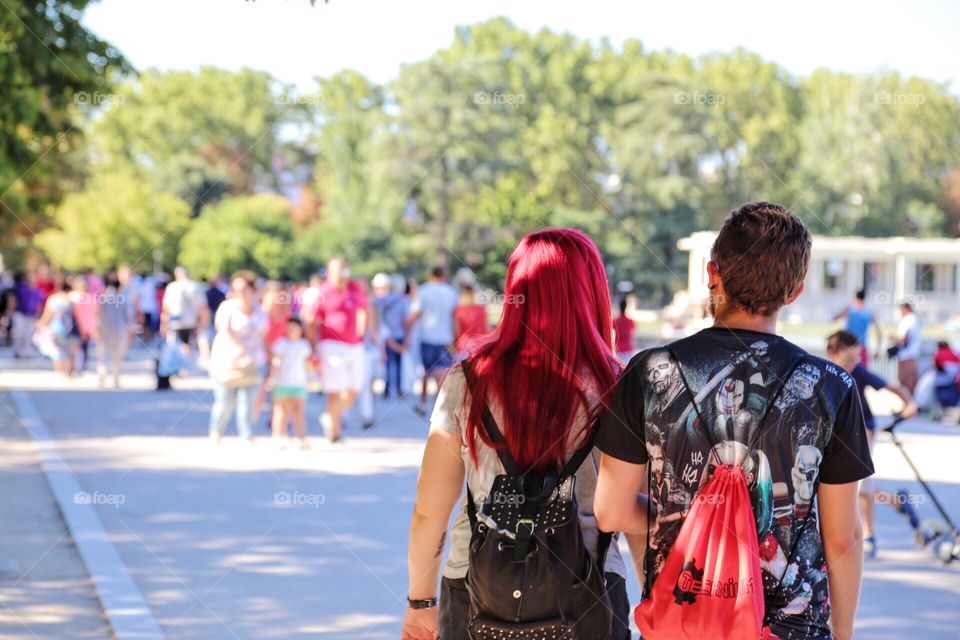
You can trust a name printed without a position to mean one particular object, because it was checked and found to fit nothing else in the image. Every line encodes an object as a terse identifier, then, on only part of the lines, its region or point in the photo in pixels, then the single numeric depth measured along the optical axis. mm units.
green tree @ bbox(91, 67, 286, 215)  81881
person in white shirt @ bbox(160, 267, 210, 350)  19078
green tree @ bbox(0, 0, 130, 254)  15672
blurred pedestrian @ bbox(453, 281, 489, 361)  13680
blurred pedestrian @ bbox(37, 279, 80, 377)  20438
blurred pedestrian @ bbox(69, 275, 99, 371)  20250
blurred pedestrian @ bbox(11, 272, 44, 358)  25000
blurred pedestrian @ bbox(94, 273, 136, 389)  18219
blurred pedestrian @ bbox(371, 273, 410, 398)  16625
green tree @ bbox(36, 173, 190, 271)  62031
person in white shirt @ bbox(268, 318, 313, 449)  11469
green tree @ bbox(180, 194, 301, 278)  55344
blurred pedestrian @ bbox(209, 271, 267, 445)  11320
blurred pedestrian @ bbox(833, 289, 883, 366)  15562
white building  49562
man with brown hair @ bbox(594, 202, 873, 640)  2465
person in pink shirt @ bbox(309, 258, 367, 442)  11781
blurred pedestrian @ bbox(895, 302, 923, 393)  17125
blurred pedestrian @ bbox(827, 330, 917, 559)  6754
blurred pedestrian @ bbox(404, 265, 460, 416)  14703
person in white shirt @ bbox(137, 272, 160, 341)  27891
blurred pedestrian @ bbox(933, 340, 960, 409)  16484
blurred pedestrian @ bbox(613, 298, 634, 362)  14141
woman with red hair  2791
